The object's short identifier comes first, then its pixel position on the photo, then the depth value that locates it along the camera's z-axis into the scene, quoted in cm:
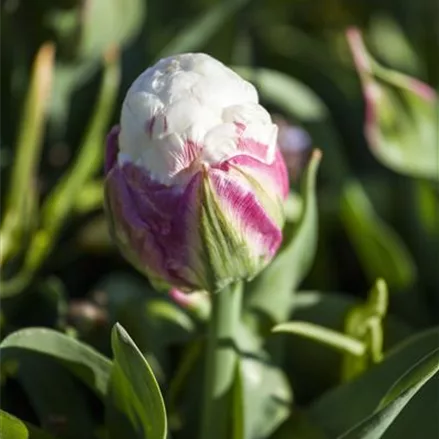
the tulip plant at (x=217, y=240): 101
